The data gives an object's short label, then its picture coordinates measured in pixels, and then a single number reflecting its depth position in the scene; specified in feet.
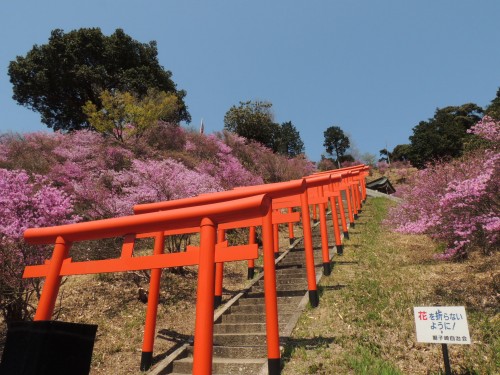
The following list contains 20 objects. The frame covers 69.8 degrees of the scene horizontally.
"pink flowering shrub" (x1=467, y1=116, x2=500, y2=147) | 24.84
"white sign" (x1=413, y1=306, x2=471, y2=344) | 13.56
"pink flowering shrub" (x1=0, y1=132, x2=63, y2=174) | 50.78
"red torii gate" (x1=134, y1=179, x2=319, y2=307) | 21.15
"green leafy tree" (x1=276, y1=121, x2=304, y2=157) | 123.24
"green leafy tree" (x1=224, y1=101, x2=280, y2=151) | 106.01
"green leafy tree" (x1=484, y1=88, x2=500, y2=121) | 91.50
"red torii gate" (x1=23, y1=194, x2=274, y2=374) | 12.21
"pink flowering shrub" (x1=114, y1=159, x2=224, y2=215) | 34.91
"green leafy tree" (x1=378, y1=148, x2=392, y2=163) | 188.71
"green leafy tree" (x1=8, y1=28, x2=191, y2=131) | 76.54
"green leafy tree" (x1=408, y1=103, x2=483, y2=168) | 125.39
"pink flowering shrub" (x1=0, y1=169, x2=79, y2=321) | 22.11
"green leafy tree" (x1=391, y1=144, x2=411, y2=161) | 178.17
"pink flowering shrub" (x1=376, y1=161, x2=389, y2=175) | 167.02
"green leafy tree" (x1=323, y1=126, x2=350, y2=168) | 185.68
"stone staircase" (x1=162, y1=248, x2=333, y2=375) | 18.43
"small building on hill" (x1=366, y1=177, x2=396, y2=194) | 128.15
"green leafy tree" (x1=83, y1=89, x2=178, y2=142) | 63.10
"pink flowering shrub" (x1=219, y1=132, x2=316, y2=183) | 82.53
